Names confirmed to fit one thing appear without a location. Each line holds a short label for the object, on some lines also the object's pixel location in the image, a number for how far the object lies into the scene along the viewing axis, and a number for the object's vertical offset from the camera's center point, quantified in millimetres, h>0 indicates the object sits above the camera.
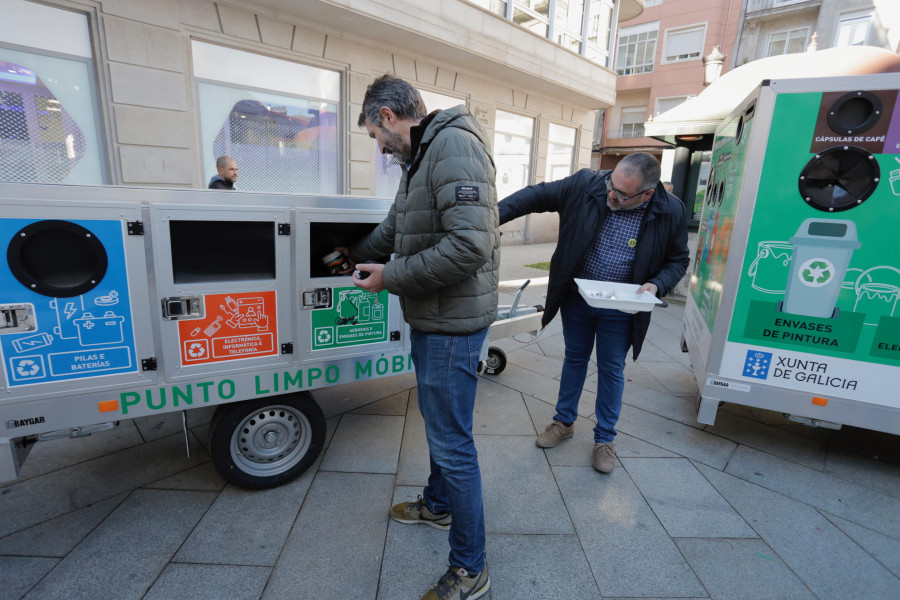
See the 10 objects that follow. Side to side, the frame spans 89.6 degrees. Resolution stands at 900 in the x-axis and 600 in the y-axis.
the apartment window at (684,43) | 23270 +9210
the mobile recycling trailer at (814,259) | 2656 -190
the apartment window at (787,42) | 20481 +8408
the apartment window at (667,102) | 24547 +6372
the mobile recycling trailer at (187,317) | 1939 -592
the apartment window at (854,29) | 17609 +7878
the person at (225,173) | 5520 +293
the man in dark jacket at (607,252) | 2811 -212
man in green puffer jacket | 1661 -240
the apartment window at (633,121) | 26828 +5735
